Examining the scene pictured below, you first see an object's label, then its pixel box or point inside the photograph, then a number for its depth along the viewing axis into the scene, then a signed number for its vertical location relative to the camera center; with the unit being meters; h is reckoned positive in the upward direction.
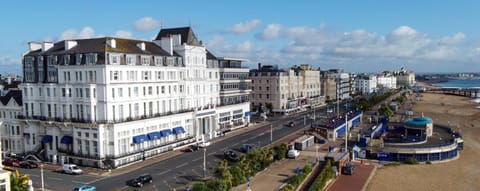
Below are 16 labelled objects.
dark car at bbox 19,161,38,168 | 52.28 -10.97
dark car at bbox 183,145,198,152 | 62.12 -10.89
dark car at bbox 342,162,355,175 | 49.15 -11.20
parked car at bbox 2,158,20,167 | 52.84 -10.84
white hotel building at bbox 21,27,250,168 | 52.34 -3.18
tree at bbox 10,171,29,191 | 33.52 -8.74
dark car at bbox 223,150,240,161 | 55.63 -10.83
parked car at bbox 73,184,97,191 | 40.31 -10.84
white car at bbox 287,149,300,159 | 57.12 -10.80
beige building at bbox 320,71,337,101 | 153.54 -4.00
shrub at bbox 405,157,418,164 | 55.72 -11.57
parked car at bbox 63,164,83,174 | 48.85 -10.85
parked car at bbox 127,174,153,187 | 43.29 -10.97
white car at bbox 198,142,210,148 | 64.43 -10.73
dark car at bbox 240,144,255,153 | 61.45 -10.70
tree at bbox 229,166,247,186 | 41.81 -10.12
